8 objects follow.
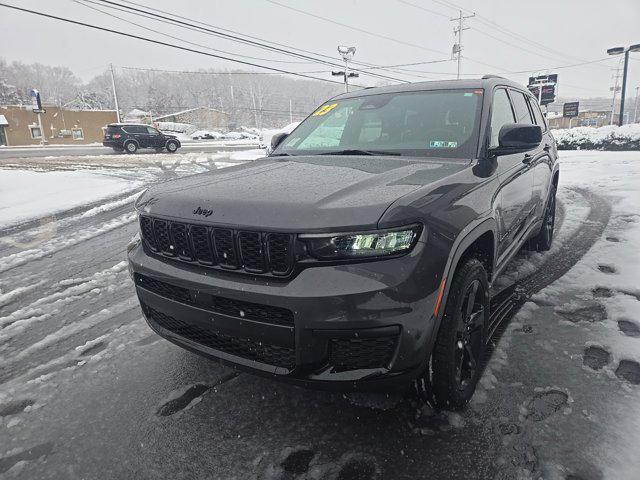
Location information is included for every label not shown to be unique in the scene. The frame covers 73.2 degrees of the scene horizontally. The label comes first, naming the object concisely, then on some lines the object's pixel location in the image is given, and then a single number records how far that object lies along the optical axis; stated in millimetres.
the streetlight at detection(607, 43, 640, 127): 26406
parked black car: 24594
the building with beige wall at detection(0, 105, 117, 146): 50531
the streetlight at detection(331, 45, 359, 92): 29609
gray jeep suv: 1753
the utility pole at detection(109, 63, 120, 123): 52962
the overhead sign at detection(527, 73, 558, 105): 32594
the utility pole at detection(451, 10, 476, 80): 37884
